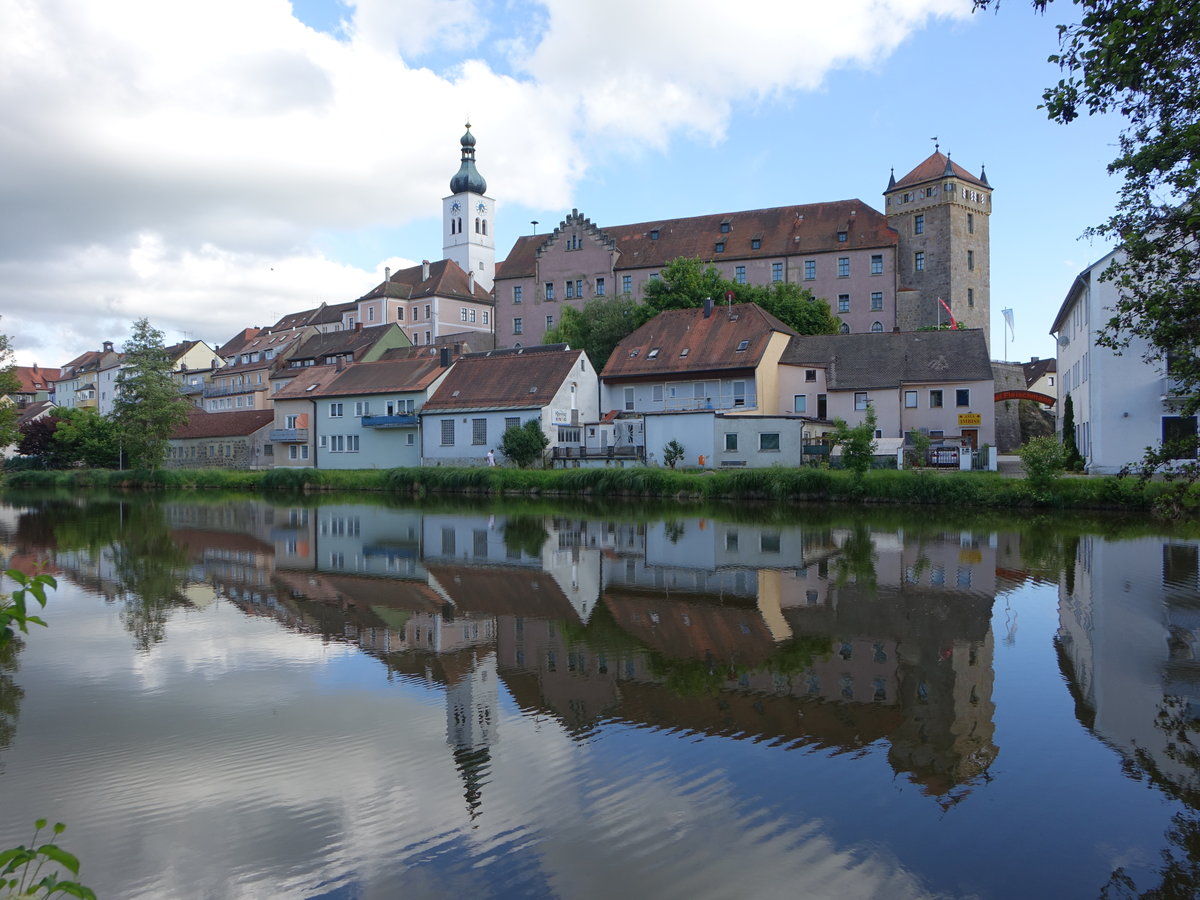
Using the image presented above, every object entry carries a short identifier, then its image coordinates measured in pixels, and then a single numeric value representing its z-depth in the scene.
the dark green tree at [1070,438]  38.50
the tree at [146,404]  60.81
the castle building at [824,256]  68.31
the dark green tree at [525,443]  47.81
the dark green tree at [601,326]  58.22
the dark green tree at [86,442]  69.88
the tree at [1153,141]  8.55
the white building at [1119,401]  35.66
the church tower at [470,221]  114.06
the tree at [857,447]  34.50
